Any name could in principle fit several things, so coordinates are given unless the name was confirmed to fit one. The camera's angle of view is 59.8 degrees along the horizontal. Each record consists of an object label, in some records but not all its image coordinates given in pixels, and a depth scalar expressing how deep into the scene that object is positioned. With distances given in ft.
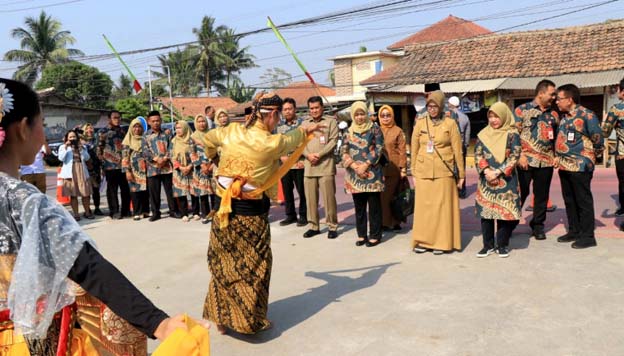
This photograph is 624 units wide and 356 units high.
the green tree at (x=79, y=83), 122.42
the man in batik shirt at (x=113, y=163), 30.71
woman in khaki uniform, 19.54
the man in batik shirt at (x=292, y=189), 26.58
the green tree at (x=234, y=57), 136.46
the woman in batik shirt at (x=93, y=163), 31.76
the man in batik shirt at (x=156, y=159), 29.09
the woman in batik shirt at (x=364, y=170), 21.33
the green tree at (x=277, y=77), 156.25
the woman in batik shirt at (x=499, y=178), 18.58
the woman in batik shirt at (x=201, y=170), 27.76
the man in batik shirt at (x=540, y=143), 20.74
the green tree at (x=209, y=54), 133.49
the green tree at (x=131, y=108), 108.88
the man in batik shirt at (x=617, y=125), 21.13
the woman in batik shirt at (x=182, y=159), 28.68
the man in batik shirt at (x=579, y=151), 19.27
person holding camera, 30.35
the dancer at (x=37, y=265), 5.22
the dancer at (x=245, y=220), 13.04
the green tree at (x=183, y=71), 138.21
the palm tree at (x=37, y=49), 123.95
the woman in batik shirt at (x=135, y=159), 29.78
